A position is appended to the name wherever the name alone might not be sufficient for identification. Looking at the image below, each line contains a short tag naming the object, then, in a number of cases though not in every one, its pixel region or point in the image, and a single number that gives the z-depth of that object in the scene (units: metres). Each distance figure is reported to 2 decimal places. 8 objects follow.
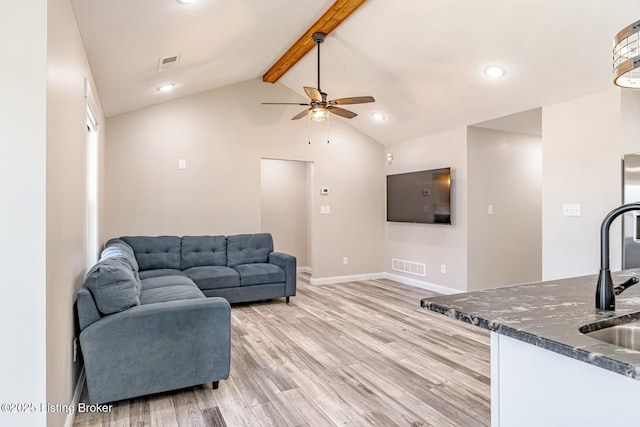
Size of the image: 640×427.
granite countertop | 0.87
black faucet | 1.18
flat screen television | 5.23
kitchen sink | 1.16
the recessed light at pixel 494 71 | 3.72
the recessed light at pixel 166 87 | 4.32
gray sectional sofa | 2.22
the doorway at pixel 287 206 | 7.01
